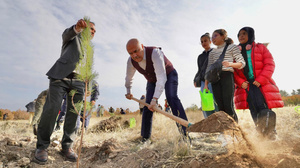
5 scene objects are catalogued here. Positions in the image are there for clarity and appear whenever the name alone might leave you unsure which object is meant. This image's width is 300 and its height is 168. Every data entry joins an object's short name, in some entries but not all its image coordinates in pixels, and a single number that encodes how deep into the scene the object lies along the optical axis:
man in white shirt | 3.04
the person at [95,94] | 5.94
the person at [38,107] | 5.89
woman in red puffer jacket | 3.15
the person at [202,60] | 4.17
